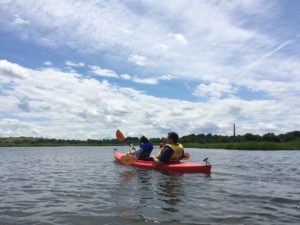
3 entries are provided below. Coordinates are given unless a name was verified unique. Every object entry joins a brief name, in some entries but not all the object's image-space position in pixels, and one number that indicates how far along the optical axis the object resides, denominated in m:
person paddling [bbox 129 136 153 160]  11.90
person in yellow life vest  10.13
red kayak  9.74
